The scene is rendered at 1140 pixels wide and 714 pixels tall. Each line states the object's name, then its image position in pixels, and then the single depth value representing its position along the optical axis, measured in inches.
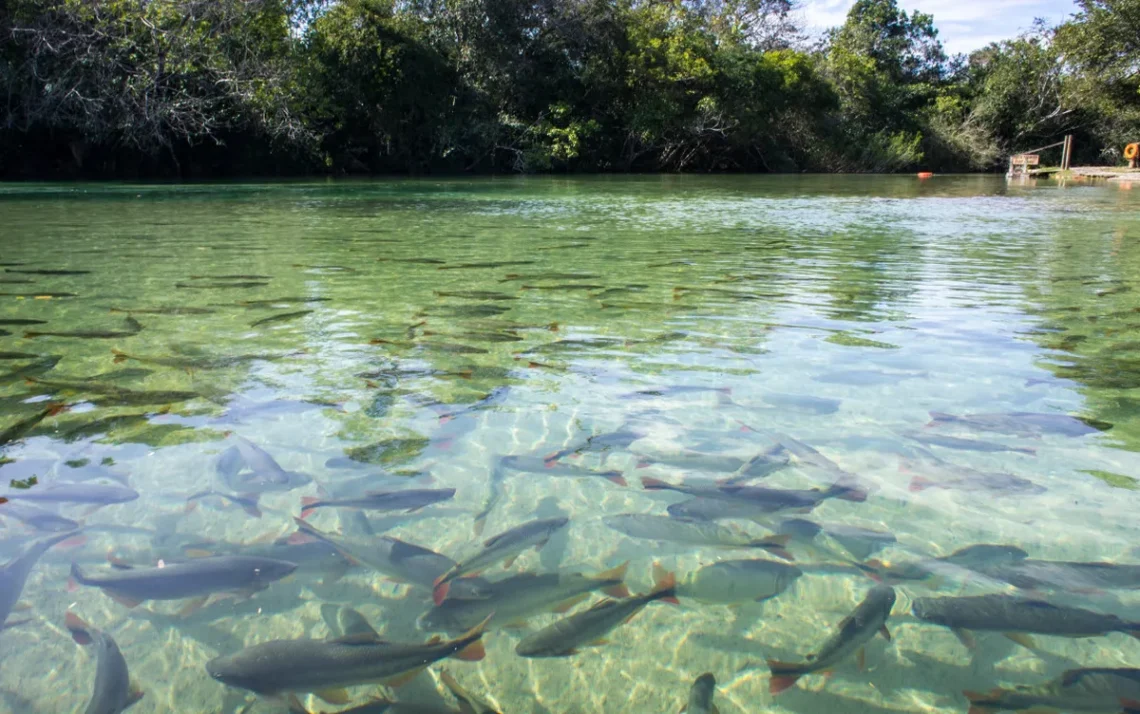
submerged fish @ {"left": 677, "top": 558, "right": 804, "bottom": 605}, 89.4
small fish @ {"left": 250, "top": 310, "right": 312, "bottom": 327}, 209.8
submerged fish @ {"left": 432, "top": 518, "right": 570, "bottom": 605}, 90.7
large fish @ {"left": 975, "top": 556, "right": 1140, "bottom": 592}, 89.6
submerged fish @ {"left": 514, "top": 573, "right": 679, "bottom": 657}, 79.0
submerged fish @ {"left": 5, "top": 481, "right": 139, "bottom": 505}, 108.0
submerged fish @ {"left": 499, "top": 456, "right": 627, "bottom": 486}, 117.8
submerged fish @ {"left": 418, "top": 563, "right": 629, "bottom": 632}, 84.0
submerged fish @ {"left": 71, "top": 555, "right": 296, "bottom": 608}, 86.6
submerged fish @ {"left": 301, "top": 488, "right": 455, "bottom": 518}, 106.8
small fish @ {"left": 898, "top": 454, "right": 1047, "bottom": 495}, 112.8
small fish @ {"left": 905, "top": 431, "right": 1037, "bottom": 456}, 126.0
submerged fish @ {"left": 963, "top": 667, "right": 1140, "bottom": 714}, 71.8
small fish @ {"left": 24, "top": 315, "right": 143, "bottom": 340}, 193.8
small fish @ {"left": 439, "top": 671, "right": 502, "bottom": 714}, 71.7
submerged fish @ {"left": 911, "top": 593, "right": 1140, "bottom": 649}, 81.0
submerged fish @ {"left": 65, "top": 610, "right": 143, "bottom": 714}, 72.0
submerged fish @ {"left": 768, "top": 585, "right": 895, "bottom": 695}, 76.7
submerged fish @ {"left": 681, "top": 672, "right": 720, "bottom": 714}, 72.9
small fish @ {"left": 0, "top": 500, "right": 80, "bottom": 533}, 100.7
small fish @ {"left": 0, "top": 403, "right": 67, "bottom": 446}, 129.7
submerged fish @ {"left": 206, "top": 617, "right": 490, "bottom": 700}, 72.2
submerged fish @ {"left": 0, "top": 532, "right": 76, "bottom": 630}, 84.6
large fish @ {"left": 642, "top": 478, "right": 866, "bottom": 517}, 107.7
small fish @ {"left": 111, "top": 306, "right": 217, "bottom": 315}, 222.7
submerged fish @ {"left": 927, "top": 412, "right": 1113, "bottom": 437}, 134.0
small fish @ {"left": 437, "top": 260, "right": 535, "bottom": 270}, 309.0
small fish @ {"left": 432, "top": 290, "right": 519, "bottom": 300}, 248.8
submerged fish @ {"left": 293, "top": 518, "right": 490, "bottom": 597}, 89.2
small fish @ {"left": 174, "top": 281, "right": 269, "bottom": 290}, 261.6
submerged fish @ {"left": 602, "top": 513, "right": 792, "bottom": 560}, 99.0
